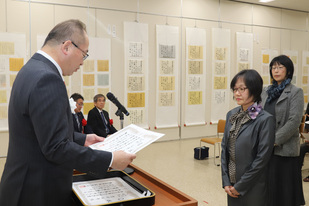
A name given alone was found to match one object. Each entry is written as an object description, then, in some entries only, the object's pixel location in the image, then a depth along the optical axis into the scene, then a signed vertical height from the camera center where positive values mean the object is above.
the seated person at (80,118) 4.70 -0.51
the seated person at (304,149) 4.51 -0.97
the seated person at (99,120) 5.08 -0.58
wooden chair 5.68 -1.02
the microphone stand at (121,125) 2.13 -0.49
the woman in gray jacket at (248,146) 2.08 -0.43
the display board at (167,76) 7.21 +0.27
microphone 2.79 -0.14
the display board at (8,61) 5.73 +0.51
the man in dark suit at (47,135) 1.26 -0.22
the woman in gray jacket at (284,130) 2.85 -0.42
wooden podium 1.62 -0.63
